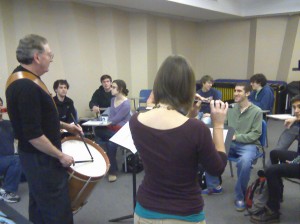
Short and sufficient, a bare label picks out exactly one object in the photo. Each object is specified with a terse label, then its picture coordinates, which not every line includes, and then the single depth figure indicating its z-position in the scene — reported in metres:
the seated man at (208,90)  4.65
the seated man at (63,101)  3.88
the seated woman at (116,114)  3.54
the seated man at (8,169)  2.96
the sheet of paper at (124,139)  2.08
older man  1.59
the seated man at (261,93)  4.47
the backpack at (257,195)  2.53
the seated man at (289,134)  2.91
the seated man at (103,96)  4.76
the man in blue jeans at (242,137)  2.78
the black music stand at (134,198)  2.35
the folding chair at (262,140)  2.97
